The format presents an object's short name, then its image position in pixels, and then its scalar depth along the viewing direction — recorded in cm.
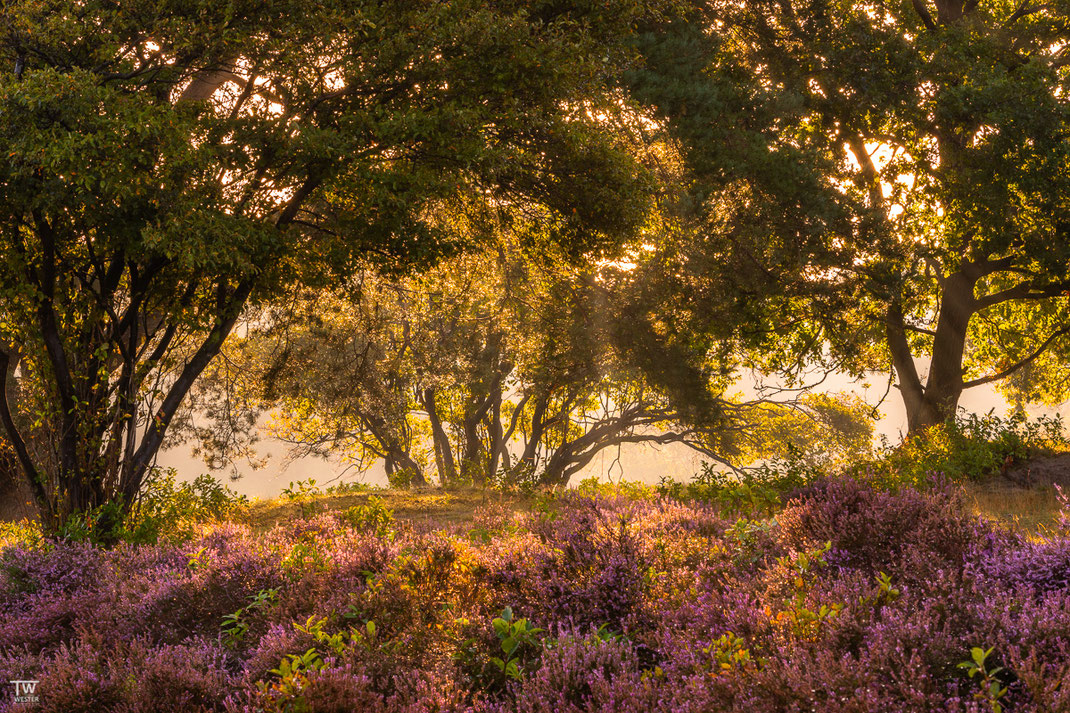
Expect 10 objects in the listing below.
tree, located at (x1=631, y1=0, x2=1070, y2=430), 2473
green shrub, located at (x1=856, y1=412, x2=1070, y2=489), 2158
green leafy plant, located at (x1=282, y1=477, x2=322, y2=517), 2456
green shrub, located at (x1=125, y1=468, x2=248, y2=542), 1642
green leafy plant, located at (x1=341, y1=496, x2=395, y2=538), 1432
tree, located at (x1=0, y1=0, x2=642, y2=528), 1437
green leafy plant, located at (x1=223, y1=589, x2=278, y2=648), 900
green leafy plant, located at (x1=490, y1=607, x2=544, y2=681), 732
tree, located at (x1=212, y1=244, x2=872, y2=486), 2987
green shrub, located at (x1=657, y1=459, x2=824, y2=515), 1580
